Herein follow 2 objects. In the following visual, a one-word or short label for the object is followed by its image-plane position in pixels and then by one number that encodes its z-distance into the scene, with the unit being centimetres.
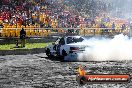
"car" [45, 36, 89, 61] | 2138
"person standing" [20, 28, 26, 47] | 3165
